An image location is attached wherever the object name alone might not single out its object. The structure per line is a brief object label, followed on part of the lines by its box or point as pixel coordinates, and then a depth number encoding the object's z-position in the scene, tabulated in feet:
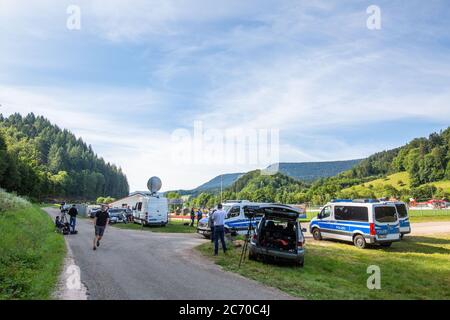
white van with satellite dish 96.40
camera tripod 42.41
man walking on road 48.64
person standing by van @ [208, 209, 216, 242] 46.88
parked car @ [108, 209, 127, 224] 115.96
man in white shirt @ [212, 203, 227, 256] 46.15
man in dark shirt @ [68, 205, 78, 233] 67.77
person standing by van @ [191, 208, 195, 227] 102.73
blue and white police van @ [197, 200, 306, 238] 65.36
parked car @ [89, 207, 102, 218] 149.89
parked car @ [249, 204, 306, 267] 40.73
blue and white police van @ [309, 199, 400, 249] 59.23
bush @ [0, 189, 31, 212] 69.33
